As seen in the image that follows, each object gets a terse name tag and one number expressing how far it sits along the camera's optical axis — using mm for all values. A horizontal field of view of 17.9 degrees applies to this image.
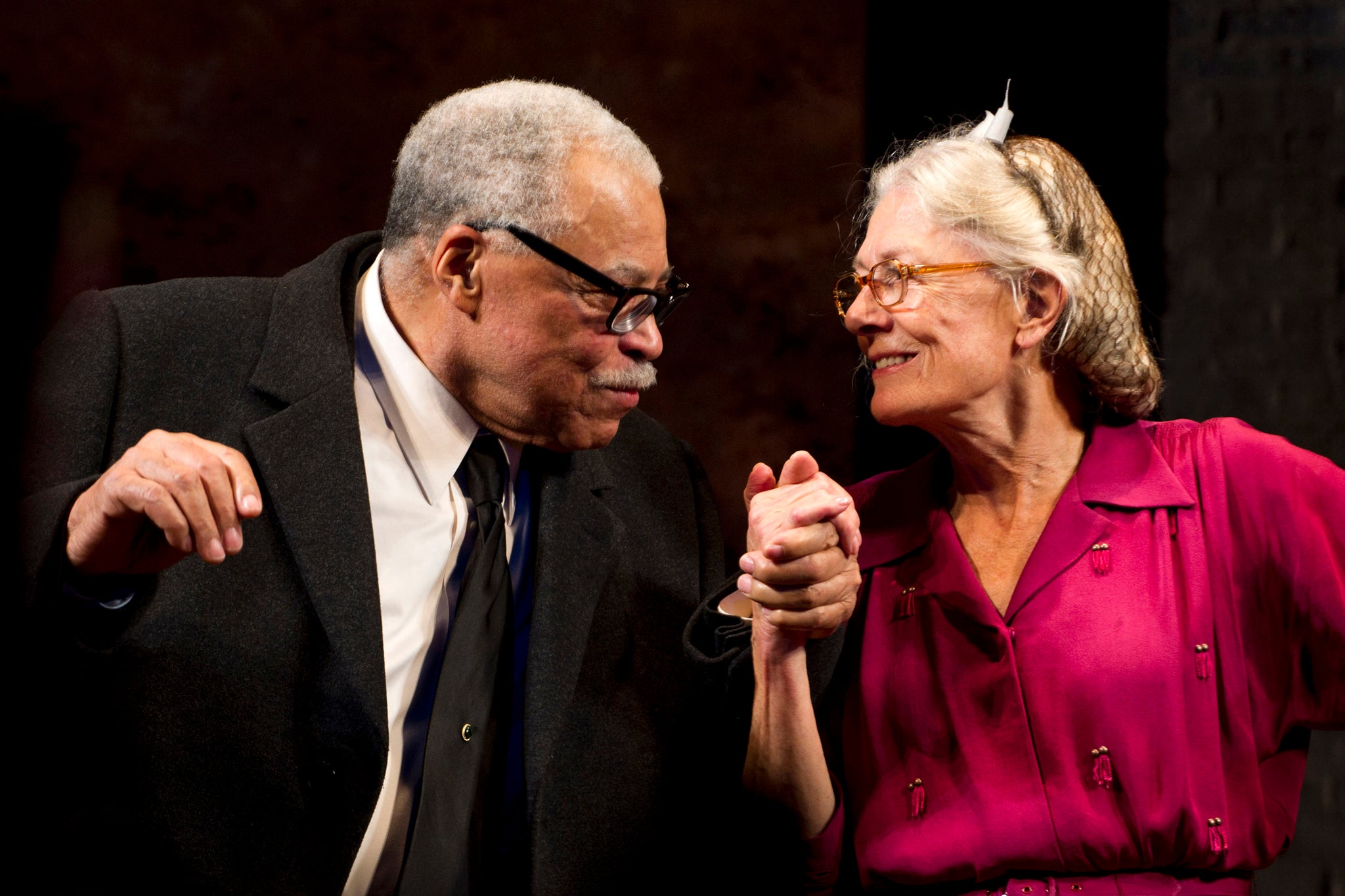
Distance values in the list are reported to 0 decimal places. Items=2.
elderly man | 2943
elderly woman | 2995
